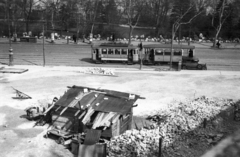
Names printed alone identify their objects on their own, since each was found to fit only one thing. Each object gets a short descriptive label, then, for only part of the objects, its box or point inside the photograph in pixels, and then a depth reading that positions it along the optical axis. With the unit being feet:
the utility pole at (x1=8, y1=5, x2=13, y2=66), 99.35
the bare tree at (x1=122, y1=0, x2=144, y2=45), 160.02
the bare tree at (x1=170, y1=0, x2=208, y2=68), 163.71
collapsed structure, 37.76
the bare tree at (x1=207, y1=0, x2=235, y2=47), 174.48
